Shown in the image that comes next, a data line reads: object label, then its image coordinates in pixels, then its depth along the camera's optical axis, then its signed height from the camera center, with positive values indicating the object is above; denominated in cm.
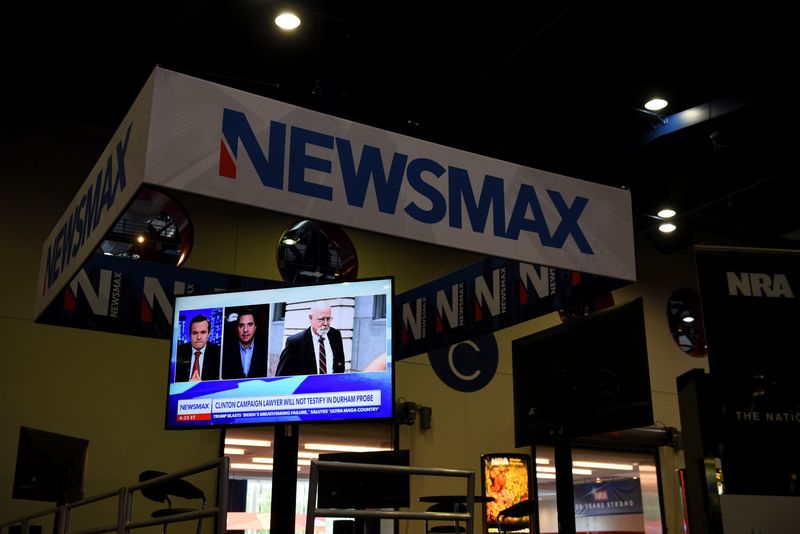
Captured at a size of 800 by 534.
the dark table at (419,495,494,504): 548 +15
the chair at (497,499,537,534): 489 +9
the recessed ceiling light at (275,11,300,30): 620 +357
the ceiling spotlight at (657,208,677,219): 926 +327
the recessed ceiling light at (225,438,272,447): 770 +72
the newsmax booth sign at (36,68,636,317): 239 +103
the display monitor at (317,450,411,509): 432 +16
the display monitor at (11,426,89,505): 455 +29
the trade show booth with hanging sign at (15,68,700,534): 243 +95
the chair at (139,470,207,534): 419 +15
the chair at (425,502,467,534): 583 +10
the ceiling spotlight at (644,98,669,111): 723 +346
